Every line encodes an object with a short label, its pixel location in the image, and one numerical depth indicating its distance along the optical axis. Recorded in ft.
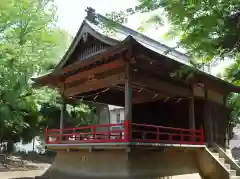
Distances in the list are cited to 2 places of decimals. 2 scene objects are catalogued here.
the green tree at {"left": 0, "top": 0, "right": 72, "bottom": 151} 35.51
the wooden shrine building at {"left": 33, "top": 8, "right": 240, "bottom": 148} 30.16
